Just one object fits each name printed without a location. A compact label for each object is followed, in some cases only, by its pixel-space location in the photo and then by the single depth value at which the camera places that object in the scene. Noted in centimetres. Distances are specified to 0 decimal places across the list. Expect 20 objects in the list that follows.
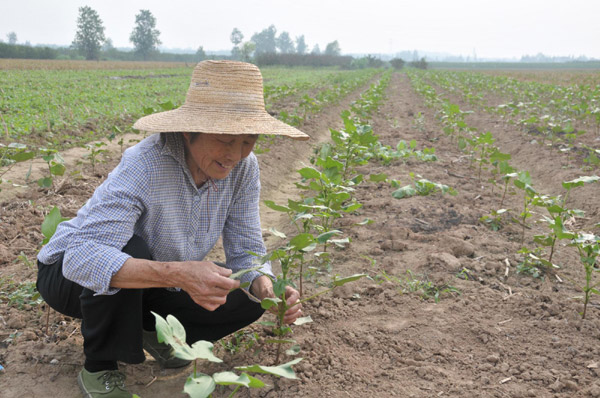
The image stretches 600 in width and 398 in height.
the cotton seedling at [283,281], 169
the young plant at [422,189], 375
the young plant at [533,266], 288
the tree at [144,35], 7669
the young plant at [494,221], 368
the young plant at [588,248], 227
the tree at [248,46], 6900
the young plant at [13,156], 282
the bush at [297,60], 5462
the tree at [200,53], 7140
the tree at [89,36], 6384
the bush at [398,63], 5591
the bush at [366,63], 5891
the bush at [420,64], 5209
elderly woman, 166
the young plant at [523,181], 317
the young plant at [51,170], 346
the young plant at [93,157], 473
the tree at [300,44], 15488
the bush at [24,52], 4188
